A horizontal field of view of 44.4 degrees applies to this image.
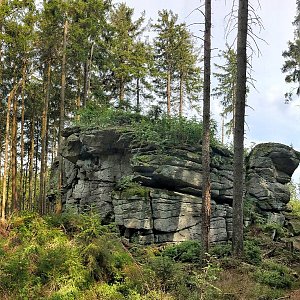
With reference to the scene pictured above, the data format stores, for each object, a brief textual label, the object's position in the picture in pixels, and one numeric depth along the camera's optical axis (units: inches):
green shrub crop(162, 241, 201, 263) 448.2
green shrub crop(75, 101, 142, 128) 713.0
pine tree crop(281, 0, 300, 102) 842.2
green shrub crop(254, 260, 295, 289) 343.9
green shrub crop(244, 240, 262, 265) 408.1
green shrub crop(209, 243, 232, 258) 440.1
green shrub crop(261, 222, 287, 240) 597.7
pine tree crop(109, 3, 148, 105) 983.8
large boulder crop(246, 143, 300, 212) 685.9
